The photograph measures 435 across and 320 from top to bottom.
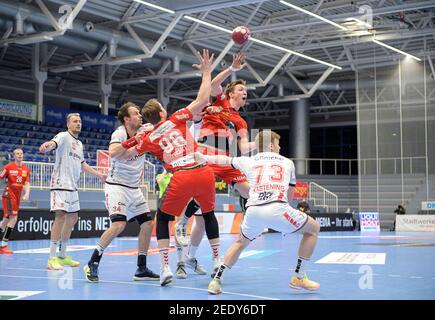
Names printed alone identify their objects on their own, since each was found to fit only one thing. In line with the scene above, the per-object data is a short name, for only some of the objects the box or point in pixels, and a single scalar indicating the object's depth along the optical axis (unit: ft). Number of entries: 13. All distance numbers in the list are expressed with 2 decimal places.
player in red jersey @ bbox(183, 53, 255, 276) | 26.18
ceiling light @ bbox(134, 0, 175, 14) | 67.41
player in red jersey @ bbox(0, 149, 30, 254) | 42.29
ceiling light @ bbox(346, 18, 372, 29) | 82.99
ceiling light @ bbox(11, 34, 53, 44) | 73.48
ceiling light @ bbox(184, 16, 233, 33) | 76.08
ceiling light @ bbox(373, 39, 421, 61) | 85.00
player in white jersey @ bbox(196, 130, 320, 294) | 20.13
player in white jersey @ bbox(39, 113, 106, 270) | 29.66
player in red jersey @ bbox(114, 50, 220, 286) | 22.61
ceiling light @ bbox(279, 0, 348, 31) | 73.50
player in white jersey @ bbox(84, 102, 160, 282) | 24.21
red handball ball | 27.61
